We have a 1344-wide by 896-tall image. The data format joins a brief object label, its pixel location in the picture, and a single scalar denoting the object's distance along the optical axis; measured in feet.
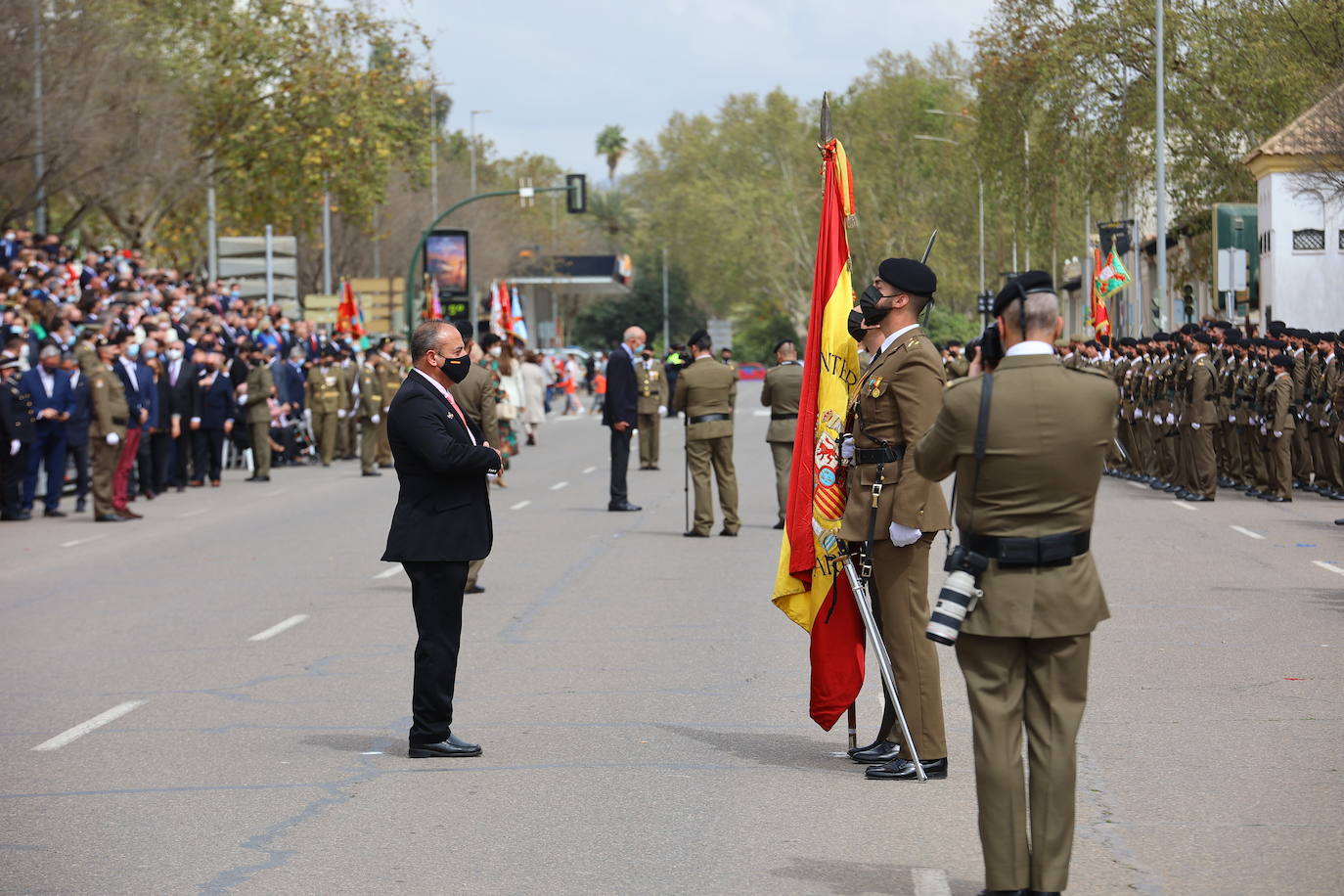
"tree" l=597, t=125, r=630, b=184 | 517.96
